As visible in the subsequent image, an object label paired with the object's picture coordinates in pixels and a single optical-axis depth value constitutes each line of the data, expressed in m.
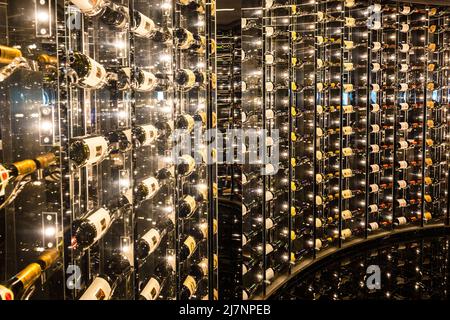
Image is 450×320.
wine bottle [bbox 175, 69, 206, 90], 2.93
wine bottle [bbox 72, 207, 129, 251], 1.74
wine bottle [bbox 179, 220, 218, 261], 2.98
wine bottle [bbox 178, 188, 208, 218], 2.96
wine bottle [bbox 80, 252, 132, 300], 1.88
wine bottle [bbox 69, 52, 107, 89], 1.69
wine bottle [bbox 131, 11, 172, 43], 2.26
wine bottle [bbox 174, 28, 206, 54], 2.86
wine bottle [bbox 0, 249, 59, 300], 1.40
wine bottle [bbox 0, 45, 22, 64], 1.37
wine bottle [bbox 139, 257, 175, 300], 2.50
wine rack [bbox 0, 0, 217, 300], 1.58
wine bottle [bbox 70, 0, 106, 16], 1.75
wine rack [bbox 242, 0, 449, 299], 3.87
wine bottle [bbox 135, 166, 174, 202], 2.43
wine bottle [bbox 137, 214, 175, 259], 2.41
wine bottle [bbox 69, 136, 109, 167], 1.69
